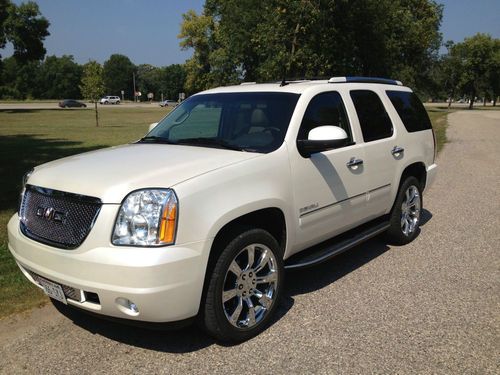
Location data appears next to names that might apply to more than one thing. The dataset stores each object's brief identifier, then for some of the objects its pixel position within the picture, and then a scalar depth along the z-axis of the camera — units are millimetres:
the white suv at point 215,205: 2979
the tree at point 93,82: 31875
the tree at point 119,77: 133875
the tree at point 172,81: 129250
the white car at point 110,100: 92125
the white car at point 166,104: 84325
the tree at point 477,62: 77625
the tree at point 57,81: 119562
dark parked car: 69625
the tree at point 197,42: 68562
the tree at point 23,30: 50844
